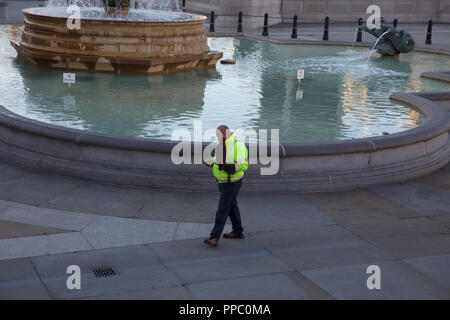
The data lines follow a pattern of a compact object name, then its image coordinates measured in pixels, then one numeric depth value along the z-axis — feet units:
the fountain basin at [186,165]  35.04
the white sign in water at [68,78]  46.60
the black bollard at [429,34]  90.02
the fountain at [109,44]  57.62
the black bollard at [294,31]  91.69
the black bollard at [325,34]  90.58
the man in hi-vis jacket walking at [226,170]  27.45
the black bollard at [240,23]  96.73
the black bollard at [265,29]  94.12
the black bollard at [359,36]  88.57
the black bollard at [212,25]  94.53
